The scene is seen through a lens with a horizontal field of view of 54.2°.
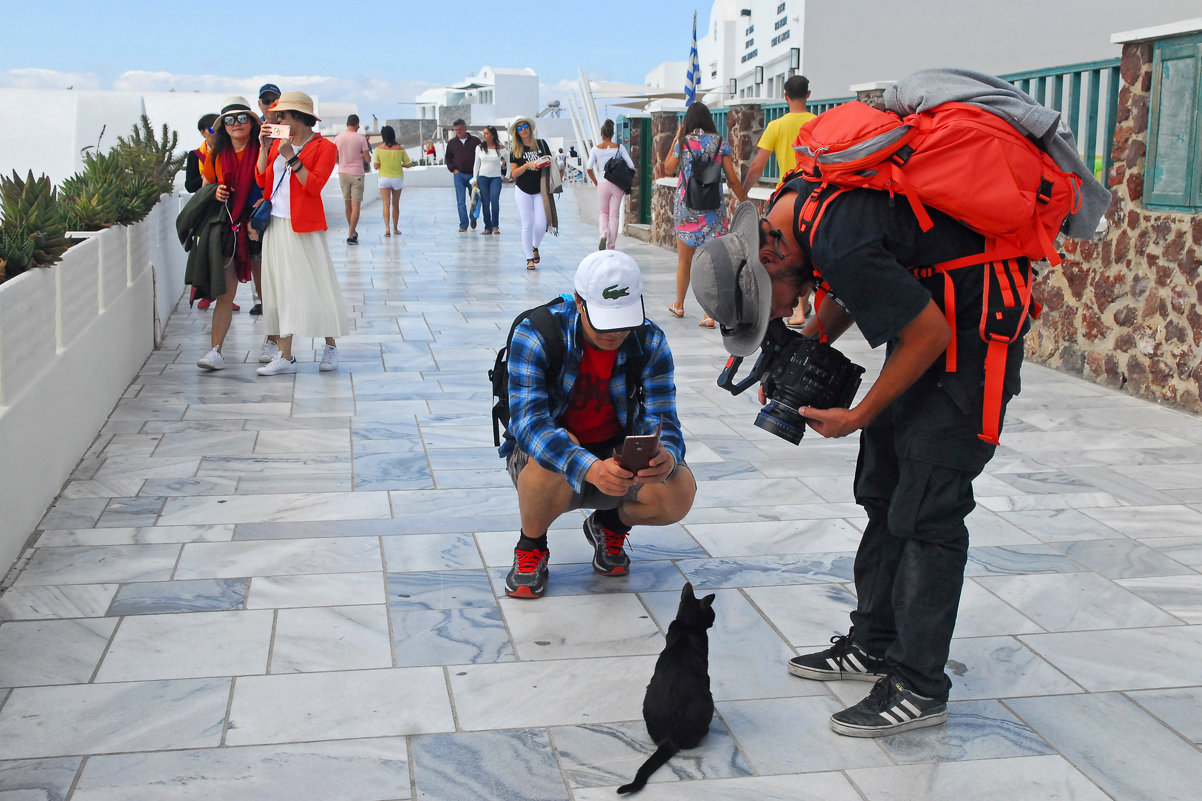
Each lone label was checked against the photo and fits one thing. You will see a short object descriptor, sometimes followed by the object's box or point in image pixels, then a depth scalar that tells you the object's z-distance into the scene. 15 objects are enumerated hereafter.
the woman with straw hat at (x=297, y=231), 7.08
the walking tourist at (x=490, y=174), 16.98
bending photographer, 2.67
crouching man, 3.53
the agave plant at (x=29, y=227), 4.92
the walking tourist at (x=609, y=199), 12.59
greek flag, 16.91
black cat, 2.93
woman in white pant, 13.45
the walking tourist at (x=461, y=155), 18.22
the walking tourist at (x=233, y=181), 7.44
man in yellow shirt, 9.24
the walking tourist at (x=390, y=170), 17.19
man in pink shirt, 16.38
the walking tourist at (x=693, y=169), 9.05
